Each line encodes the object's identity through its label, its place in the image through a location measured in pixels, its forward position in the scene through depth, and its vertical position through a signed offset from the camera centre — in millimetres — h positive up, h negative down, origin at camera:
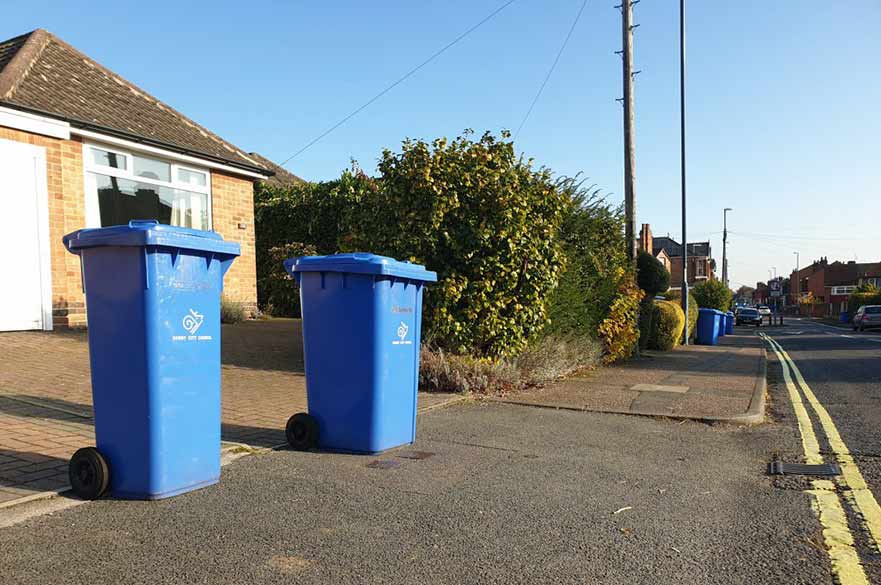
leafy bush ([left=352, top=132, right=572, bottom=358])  8859 +443
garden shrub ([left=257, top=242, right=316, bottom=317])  17656 -327
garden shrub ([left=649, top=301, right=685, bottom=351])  17812 -1544
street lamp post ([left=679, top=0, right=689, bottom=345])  20797 +4594
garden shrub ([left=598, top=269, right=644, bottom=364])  12883 -1035
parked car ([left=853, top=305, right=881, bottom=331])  39144 -2984
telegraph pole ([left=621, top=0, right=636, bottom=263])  15914 +3918
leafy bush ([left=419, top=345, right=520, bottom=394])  8453 -1289
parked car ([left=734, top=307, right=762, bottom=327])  49844 -3617
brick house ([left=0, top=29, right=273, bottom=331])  10695 +1971
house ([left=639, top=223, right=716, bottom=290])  79638 +1451
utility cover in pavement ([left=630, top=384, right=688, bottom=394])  9523 -1698
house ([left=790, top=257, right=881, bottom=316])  86812 -1845
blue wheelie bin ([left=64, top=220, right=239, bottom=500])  3852 -468
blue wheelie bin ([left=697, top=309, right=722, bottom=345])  22719 -1965
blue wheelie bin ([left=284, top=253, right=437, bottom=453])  5184 -614
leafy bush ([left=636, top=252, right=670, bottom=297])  15781 -108
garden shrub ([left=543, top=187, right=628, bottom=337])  10875 +56
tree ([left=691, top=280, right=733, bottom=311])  37156 -1473
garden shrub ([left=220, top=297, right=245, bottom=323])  14155 -780
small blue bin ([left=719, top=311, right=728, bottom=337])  29367 -2521
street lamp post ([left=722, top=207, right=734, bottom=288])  57981 +1899
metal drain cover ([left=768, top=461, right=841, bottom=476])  5062 -1539
